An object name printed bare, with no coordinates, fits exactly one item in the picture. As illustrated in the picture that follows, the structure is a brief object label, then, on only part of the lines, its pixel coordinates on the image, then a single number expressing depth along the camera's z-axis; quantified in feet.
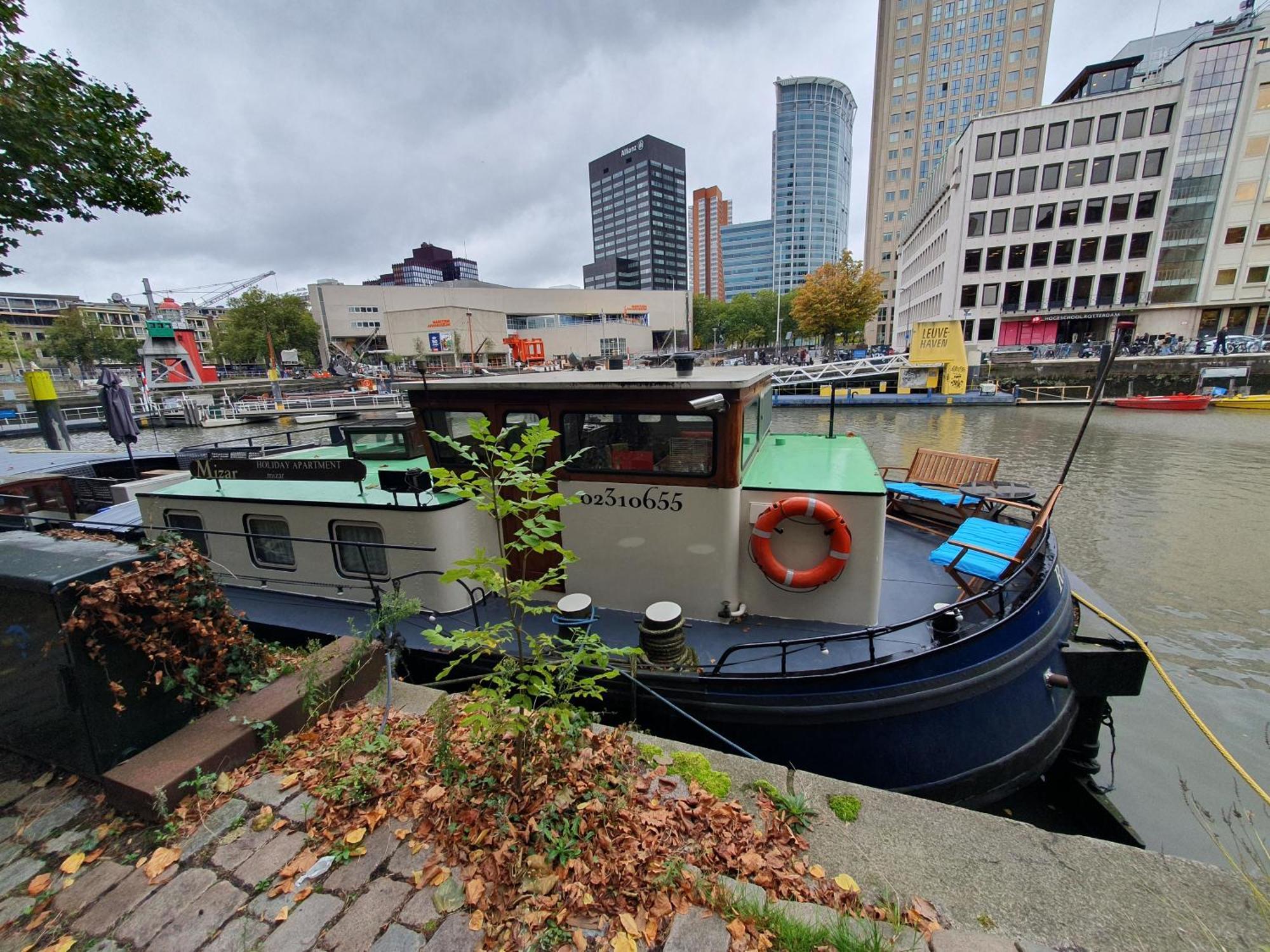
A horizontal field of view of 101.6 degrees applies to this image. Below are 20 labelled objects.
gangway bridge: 120.67
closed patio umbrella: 34.17
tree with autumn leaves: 151.33
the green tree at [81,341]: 220.23
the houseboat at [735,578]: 14.01
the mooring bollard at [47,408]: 45.42
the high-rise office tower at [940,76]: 236.63
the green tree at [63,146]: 24.77
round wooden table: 23.11
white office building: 131.85
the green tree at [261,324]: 212.23
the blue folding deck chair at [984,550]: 17.12
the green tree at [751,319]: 278.87
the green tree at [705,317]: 319.06
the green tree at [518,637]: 7.84
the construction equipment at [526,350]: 227.40
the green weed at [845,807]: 8.73
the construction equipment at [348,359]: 236.22
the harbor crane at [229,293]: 347.44
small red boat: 95.40
